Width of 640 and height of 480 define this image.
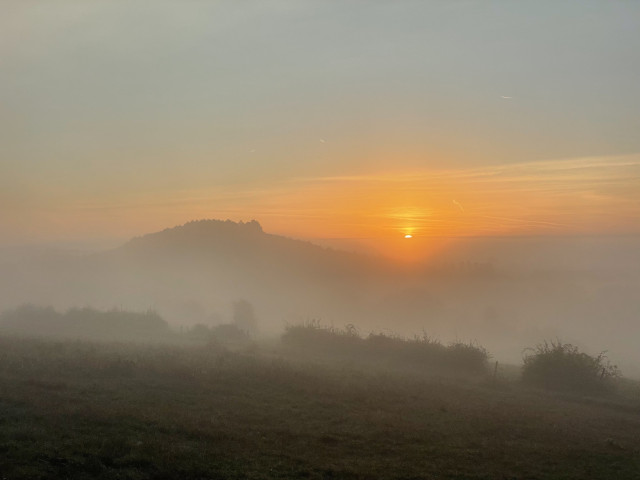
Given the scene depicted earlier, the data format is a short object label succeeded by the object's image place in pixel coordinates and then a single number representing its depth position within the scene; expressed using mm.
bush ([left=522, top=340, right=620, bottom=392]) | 40000
